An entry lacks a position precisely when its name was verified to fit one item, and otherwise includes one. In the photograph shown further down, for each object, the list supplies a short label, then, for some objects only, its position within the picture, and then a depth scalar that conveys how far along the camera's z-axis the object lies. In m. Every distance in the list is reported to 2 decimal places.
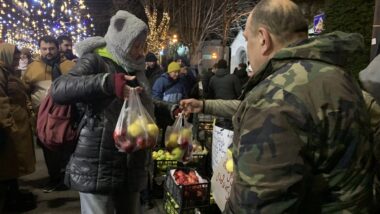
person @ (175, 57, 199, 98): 7.28
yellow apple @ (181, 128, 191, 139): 3.18
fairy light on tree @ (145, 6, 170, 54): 19.45
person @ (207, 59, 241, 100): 8.09
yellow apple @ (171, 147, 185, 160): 3.21
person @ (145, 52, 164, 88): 7.70
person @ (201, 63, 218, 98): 9.87
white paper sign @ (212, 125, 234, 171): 3.83
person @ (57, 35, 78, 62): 6.10
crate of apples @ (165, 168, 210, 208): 3.47
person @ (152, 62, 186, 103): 6.83
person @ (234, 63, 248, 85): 9.55
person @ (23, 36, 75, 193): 5.36
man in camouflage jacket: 1.29
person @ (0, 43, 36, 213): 4.13
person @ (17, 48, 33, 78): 9.01
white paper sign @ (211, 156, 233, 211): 2.69
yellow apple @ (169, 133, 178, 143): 3.19
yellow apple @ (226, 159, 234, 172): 2.60
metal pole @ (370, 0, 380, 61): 4.36
